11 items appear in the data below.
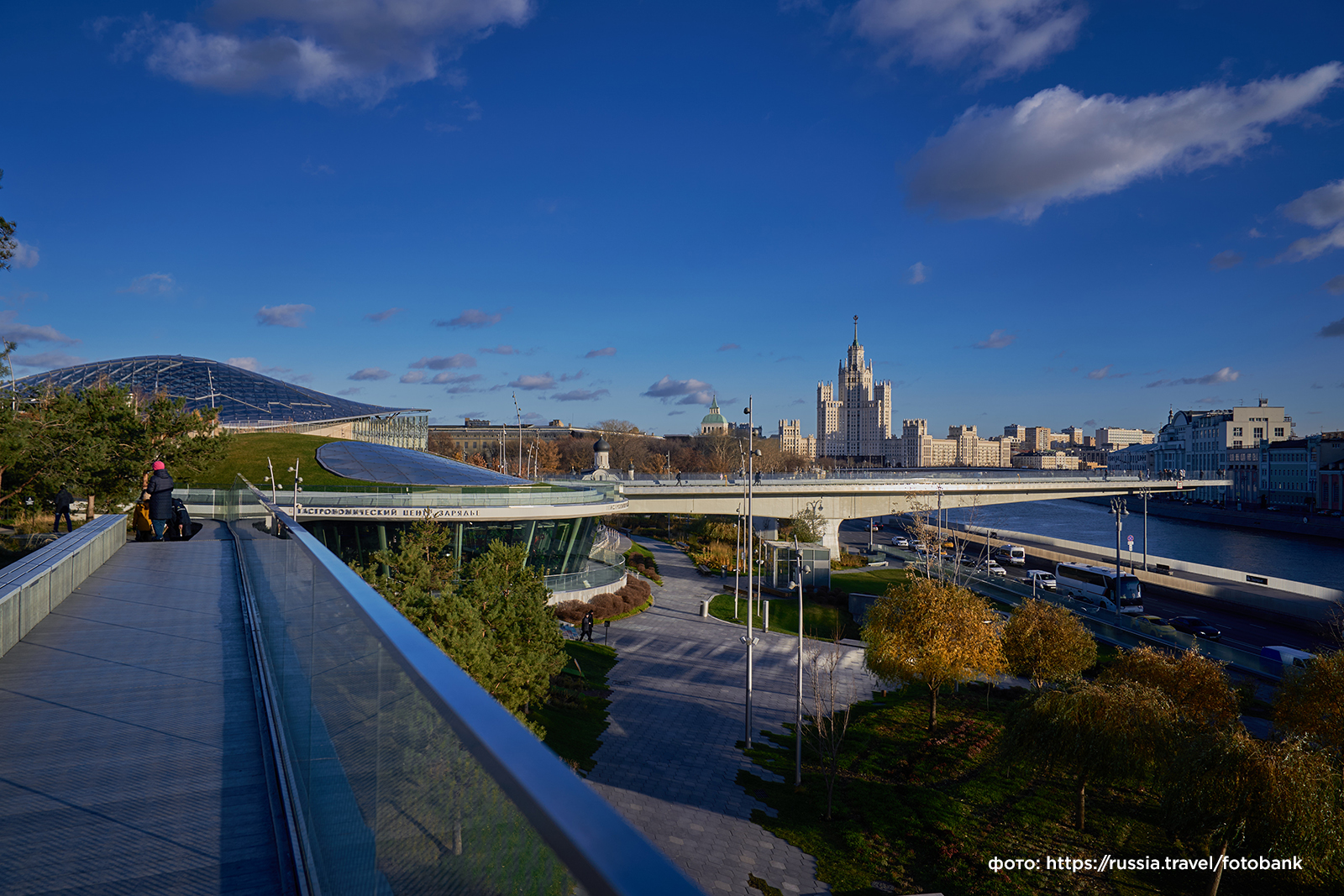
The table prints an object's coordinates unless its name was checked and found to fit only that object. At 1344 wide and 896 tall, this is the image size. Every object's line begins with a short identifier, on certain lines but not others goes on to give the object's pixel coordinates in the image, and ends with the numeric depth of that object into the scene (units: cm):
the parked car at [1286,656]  2795
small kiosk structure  4384
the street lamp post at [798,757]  1842
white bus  4191
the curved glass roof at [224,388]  7525
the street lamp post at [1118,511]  4124
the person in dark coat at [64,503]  1678
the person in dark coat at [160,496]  1370
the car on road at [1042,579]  4499
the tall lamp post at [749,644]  2060
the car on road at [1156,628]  3241
